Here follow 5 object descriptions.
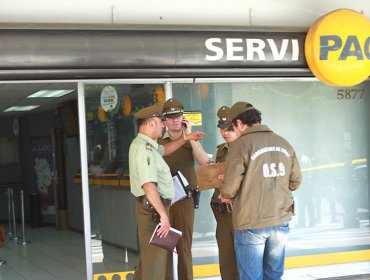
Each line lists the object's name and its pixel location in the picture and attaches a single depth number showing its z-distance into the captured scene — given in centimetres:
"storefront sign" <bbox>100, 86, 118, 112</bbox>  592
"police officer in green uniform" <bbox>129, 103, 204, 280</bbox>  441
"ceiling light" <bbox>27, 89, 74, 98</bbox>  914
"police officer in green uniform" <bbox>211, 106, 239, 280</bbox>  509
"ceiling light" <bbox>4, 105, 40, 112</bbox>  1174
